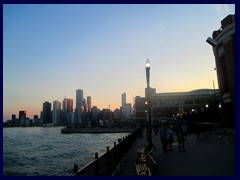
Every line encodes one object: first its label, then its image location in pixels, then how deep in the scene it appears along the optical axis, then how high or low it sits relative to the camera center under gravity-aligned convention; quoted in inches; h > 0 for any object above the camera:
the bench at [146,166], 292.9 -83.6
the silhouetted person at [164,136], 600.5 -66.6
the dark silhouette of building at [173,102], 3880.4 +148.0
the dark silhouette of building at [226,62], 1133.1 +253.4
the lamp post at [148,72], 579.8 +98.9
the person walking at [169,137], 641.6 -74.6
